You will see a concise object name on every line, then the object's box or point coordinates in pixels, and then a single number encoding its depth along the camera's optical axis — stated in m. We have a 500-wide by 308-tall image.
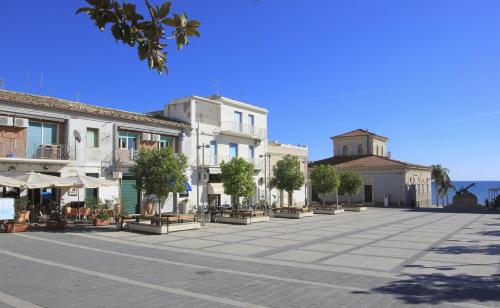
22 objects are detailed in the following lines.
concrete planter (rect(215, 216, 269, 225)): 23.33
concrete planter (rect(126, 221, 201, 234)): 18.27
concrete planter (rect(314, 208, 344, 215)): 33.19
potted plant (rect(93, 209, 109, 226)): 20.67
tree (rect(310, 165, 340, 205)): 34.41
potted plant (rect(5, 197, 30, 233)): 17.55
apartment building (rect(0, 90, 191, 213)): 21.31
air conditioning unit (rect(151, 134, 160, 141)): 28.39
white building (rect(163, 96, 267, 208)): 31.86
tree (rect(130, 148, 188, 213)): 19.45
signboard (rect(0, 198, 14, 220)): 16.72
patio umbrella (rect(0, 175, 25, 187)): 16.88
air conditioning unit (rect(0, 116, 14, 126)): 20.50
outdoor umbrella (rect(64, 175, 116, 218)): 19.50
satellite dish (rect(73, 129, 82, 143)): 23.83
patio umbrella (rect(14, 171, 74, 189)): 17.92
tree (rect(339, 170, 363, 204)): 38.69
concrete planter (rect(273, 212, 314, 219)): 28.45
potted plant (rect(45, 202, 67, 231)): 18.70
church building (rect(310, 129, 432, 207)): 46.12
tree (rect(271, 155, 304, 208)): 30.16
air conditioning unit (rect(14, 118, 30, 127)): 20.98
